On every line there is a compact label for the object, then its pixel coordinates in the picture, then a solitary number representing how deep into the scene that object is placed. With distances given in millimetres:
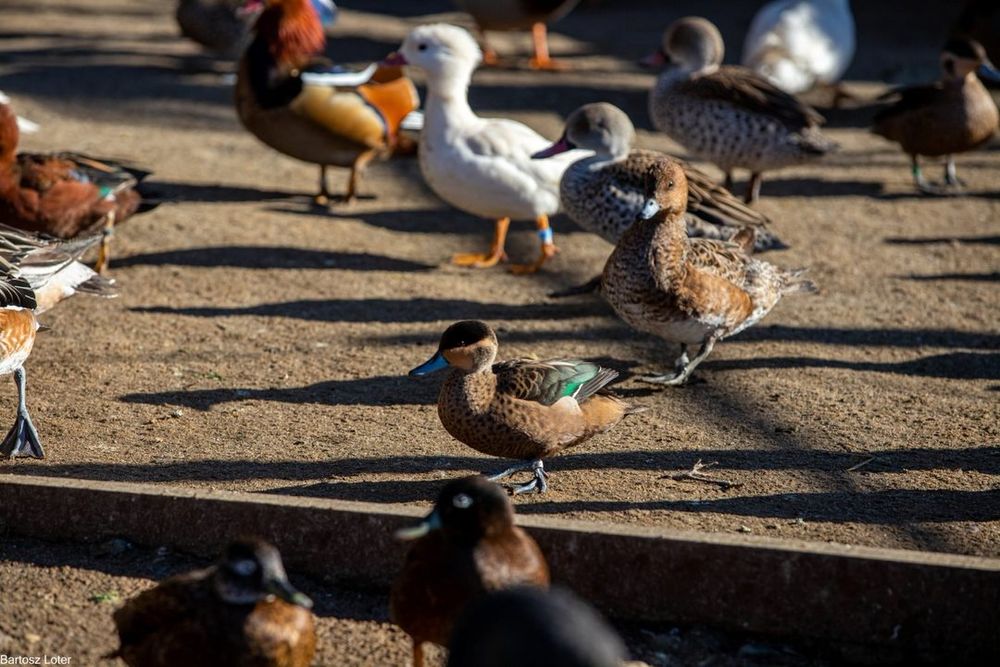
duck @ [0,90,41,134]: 16452
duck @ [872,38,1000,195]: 16031
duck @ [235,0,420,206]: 15375
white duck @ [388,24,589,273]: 13016
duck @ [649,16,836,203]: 14977
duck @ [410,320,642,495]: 8055
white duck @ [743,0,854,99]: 19312
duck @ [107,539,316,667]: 5652
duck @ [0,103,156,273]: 12156
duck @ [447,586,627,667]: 4133
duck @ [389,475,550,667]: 6039
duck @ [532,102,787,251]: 12117
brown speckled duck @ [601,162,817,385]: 10031
